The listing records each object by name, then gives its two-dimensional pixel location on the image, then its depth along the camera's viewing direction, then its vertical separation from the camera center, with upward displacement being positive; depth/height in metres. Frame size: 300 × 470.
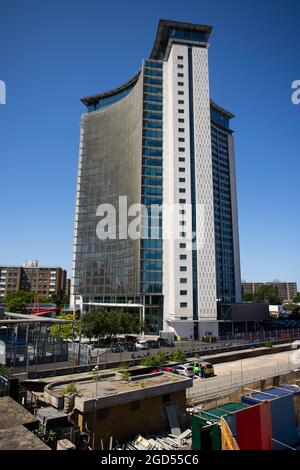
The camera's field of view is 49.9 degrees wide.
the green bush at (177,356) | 34.78 -6.95
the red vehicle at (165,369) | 30.27 -7.24
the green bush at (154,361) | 31.12 -6.68
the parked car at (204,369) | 32.91 -7.77
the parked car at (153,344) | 49.44 -8.03
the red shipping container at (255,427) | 16.23 -6.92
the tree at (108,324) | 49.44 -5.05
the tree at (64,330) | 44.88 -5.64
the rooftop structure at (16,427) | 9.36 -4.58
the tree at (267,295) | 155.38 -1.50
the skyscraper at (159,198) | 70.50 +23.04
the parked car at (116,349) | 44.65 -7.91
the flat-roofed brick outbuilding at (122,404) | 16.42 -6.11
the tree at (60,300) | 125.77 -3.49
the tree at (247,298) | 175.23 -3.08
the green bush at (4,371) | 20.02 -5.02
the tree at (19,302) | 85.50 -3.05
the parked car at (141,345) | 47.56 -7.96
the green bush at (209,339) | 59.10 -8.51
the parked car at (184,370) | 31.09 -7.48
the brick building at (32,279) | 148.88 +5.45
